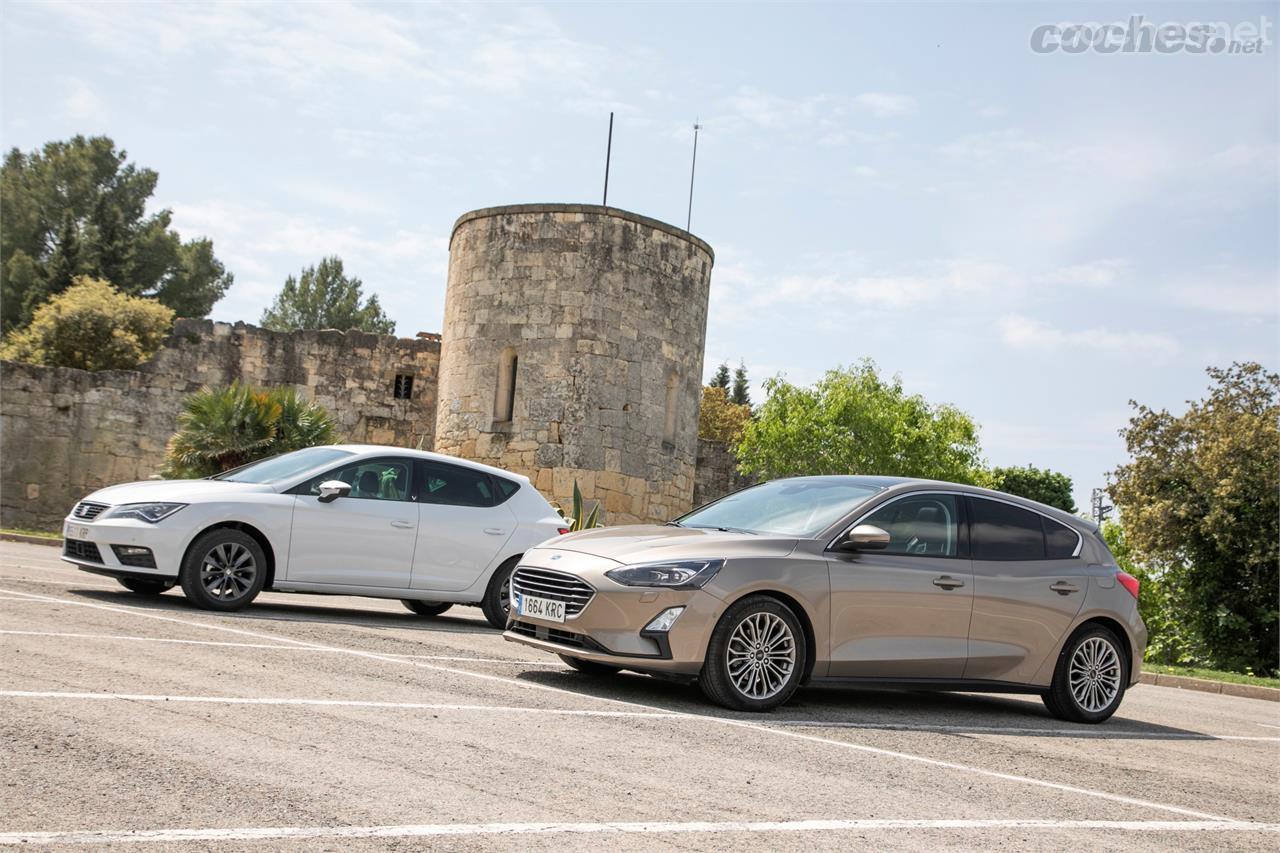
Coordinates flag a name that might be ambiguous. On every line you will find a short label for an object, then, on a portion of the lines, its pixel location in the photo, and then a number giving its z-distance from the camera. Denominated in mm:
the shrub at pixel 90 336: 34250
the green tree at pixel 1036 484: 63531
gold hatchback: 7848
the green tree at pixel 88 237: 51812
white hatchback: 10789
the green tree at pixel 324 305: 79125
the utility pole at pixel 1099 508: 68550
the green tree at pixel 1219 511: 28172
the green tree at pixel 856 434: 51562
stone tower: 24812
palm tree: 21062
